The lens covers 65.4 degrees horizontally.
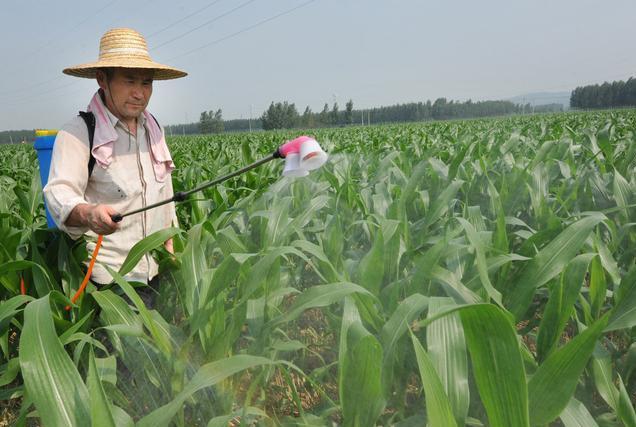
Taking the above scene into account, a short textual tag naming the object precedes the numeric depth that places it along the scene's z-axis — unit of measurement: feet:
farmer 4.81
